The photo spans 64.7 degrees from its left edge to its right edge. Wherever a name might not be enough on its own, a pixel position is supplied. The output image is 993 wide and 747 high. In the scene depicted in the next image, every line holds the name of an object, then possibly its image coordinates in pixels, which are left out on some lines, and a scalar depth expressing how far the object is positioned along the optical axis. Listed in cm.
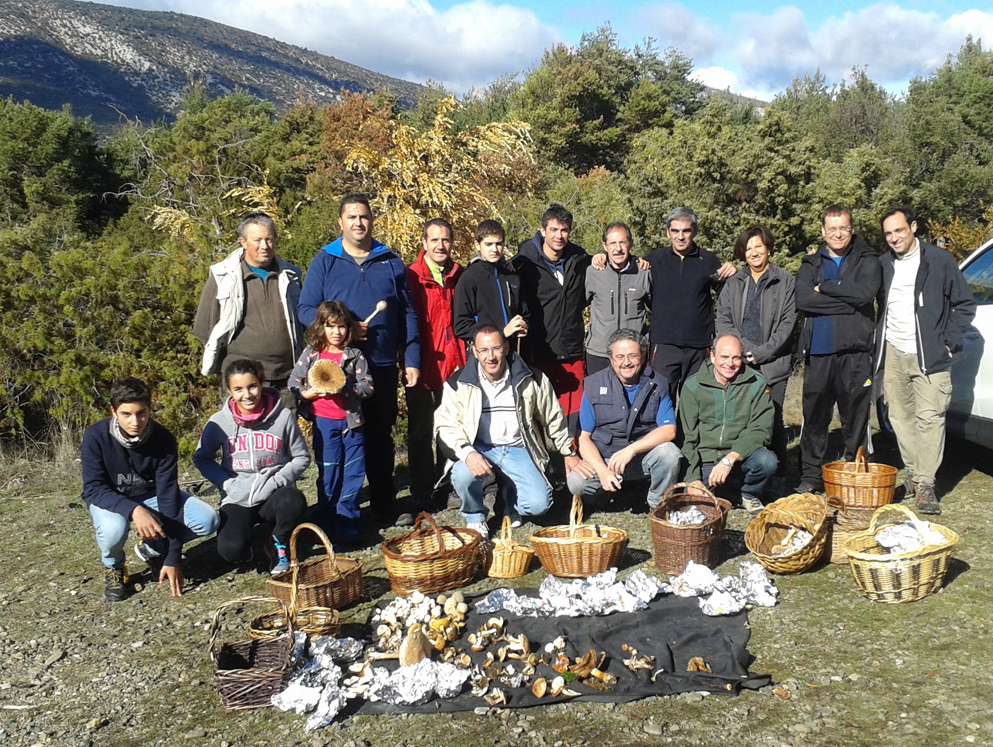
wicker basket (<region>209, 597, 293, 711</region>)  314
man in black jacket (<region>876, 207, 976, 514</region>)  498
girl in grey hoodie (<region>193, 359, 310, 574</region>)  454
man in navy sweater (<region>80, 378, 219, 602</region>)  428
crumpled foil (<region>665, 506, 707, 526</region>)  461
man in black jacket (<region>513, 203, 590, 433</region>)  562
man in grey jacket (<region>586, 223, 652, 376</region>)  555
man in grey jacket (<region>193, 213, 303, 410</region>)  500
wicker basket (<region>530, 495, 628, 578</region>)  420
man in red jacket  554
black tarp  314
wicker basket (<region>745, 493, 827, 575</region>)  414
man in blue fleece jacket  511
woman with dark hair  538
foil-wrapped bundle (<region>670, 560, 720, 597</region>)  397
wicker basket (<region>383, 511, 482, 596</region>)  403
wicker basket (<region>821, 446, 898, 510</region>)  473
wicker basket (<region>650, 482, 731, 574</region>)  423
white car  516
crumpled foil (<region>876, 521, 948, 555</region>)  398
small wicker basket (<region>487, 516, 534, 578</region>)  438
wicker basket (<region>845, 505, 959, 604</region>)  378
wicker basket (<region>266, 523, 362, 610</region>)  380
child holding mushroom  484
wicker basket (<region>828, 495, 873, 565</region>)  436
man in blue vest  499
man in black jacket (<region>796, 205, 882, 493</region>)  520
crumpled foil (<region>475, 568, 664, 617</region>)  383
